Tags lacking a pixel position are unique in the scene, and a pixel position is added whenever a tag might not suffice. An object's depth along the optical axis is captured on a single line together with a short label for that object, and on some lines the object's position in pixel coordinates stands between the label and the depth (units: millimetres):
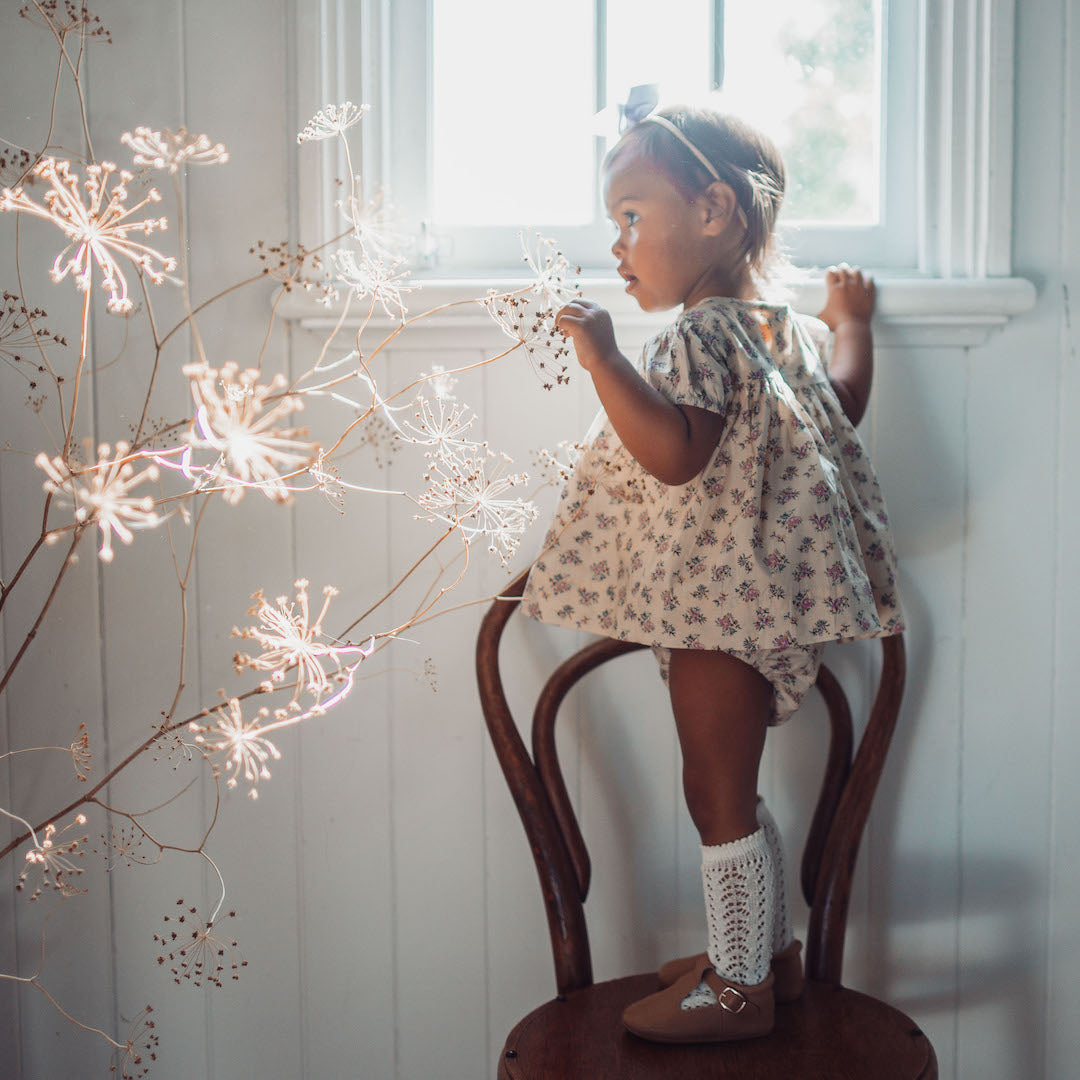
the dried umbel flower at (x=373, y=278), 856
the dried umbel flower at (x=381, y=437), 1152
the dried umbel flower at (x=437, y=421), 1131
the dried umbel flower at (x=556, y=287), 870
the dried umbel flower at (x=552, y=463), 1143
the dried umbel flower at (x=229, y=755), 1145
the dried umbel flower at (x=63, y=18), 1092
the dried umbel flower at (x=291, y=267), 1118
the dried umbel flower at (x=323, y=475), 799
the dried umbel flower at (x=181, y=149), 1108
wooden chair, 911
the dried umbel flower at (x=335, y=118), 1056
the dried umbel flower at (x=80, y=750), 826
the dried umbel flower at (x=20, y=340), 1102
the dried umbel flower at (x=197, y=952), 1200
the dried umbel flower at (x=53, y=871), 1177
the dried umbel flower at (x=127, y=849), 1193
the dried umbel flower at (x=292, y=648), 727
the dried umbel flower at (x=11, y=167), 1080
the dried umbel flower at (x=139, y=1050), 1223
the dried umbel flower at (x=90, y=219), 703
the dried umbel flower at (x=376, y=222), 1126
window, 1237
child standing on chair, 905
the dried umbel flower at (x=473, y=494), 873
